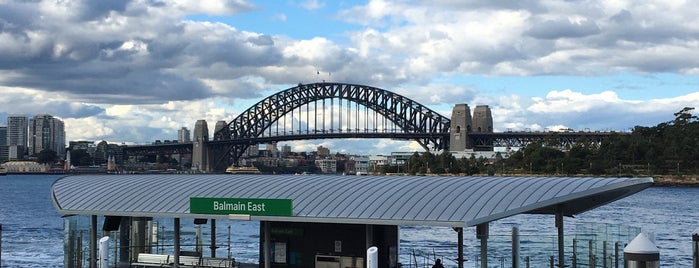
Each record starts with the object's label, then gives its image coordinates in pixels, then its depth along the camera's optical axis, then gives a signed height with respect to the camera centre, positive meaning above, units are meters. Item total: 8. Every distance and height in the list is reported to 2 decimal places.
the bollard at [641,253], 18.73 -1.44
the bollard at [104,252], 24.69 -1.84
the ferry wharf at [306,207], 22.09 -0.73
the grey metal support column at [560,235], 23.95 -1.41
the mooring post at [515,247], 23.94 -1.70
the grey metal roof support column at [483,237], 22.20 -1.36
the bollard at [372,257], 21.39 -1.70
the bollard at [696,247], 22.37 -1.61
